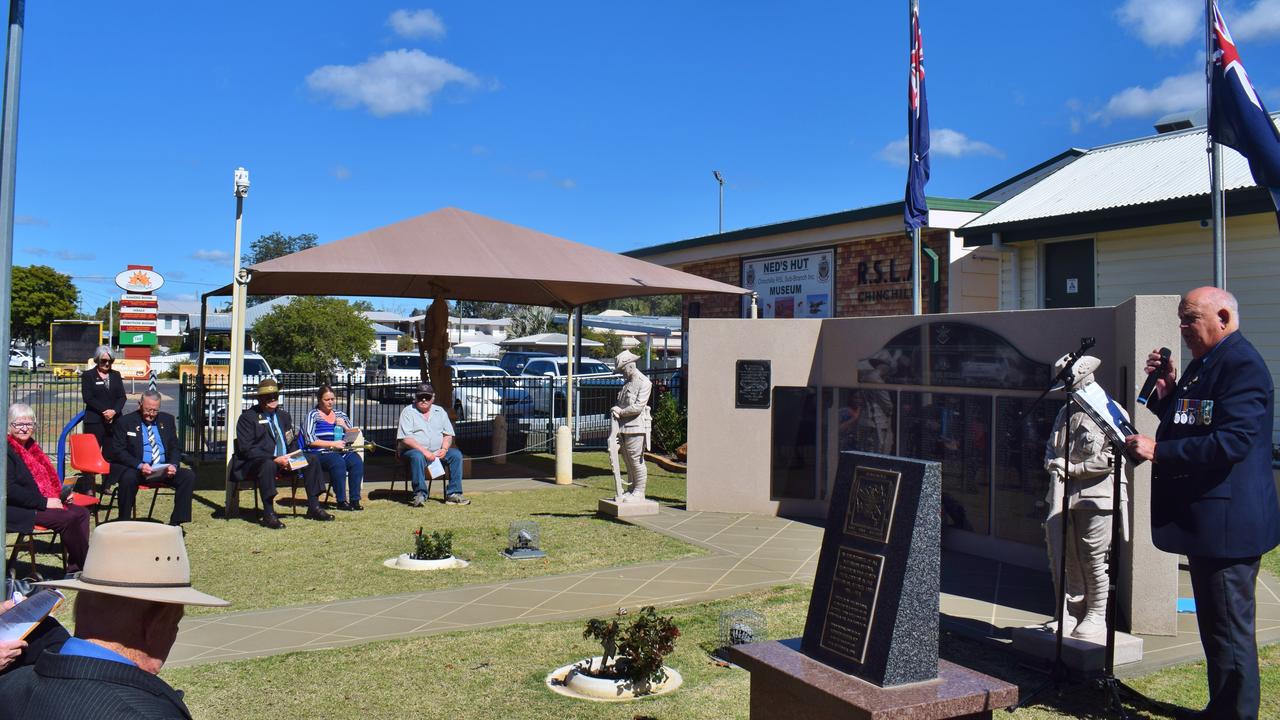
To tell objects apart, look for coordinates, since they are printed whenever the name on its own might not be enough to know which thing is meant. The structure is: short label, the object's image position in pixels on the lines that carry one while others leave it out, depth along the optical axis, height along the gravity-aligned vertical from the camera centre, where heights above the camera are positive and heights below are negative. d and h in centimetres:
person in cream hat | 210 -62
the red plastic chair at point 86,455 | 948 -79
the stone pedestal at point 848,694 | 381 -125
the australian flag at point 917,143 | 1267 +309
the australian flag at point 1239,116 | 774 +220
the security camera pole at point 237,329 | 1145 +55
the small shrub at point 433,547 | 849 -147
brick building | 1422 +189
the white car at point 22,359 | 5182 +86
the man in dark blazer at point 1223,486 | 452 -49
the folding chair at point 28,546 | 759 -137
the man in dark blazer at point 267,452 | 1052 -82
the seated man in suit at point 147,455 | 954 -80
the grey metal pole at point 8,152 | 482 +110
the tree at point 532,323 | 6738 +385
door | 1304 +146
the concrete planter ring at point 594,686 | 532 -171
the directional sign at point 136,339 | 1794 +66
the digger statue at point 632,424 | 1091 -51
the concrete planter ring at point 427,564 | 841 -161
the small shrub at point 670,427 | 1695 -83
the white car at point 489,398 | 1873 -45
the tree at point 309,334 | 3981 +172
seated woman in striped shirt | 1146 -85
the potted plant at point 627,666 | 534 -159
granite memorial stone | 397 -83
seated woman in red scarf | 737 -94
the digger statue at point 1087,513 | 581 -78
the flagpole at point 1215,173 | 829 +184
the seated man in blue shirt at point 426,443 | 1197 -81
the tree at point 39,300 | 5391 +417
